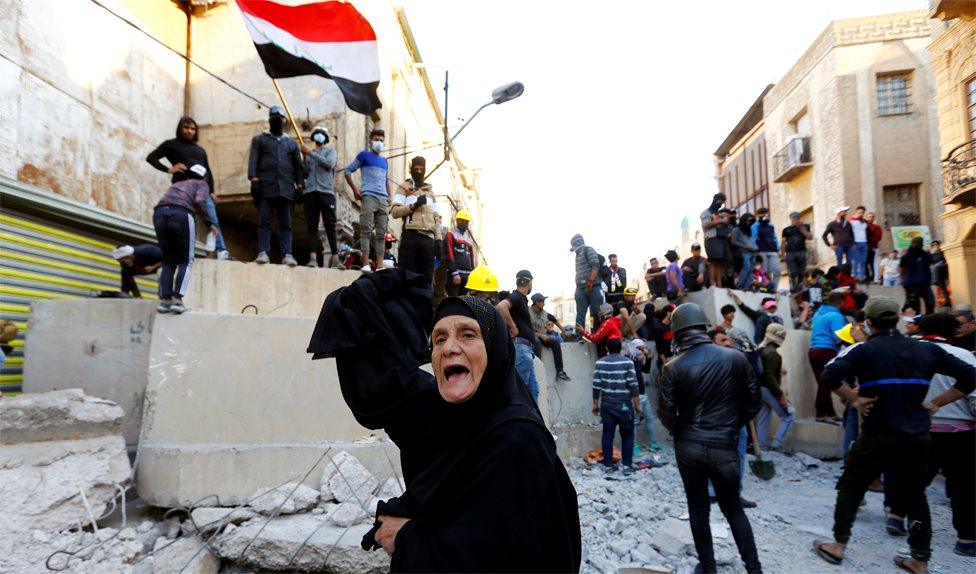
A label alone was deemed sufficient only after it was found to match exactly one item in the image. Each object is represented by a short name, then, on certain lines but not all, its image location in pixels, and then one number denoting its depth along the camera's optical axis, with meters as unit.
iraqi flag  7.07
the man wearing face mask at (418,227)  6.76
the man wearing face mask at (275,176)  6.21
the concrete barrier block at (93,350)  4.69
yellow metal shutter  5.71
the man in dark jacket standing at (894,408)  3.72
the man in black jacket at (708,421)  3.63
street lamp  11.96
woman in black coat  1.42
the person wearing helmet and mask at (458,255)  8.34
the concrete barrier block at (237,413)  4.12
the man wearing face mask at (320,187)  6.76
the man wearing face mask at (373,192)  7.03
